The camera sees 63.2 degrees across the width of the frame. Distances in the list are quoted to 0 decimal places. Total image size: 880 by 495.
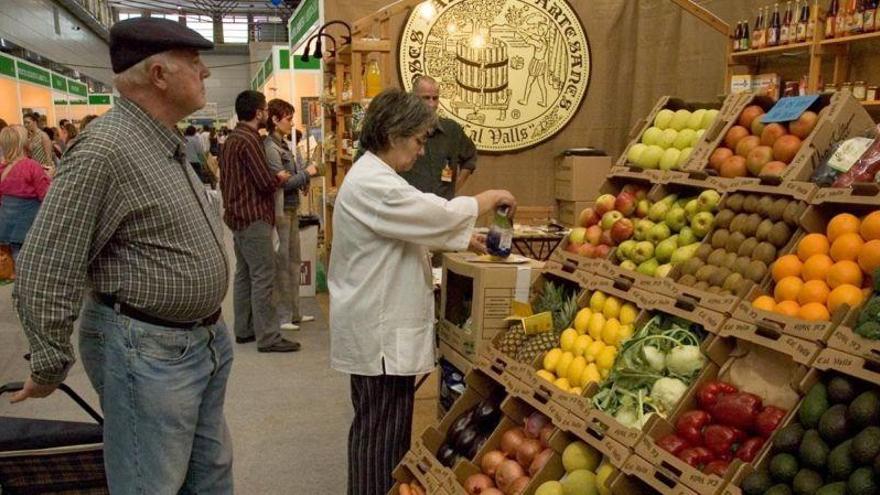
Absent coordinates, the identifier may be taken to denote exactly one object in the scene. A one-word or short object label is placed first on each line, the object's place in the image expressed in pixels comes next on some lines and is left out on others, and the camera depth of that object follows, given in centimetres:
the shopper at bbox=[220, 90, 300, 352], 468
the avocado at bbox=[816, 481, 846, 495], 143
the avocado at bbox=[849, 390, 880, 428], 145
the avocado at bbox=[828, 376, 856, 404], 152
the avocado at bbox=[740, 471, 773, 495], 153
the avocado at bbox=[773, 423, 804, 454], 157
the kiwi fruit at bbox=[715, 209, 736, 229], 217
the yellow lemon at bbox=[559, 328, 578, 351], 240
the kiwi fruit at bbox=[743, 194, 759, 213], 212
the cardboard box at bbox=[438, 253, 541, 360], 274
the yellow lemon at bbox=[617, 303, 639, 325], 225
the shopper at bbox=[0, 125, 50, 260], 610
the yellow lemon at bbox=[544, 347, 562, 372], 239
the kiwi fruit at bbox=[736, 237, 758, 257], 206
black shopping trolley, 232
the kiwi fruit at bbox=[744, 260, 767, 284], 196
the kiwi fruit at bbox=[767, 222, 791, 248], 200
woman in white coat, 234
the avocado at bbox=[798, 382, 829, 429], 155
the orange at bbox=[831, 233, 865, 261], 177
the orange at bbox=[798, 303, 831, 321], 172
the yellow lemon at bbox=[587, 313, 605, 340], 232
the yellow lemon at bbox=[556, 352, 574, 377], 233
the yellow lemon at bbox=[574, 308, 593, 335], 239
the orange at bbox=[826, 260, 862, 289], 176
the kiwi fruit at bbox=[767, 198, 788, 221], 202
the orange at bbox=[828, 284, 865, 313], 169
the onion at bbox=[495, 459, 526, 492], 219
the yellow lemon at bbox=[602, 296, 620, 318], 232
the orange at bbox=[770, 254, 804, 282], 186
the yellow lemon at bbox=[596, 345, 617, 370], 221
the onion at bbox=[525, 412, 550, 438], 226
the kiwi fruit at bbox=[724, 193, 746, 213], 216
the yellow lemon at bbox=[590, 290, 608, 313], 238
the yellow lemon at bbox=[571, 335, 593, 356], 233
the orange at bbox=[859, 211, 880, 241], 173
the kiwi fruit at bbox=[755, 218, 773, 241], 203
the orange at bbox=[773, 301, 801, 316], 177
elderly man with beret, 175
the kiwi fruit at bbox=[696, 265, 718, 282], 208
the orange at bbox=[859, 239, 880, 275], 170
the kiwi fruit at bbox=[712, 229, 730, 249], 215
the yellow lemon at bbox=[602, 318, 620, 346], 224
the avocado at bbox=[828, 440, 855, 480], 144
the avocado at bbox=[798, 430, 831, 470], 149
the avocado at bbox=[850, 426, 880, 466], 139
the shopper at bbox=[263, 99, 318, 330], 520
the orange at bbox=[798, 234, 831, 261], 185
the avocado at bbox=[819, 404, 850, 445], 149
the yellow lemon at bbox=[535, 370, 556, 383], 234
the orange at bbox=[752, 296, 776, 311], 183
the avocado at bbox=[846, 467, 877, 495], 137
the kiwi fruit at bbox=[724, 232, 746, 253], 210
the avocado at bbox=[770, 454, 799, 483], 152
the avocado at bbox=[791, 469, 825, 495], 148
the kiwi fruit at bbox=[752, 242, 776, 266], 200
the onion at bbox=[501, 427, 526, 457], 229
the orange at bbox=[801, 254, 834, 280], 181
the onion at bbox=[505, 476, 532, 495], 215
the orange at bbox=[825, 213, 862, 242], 181
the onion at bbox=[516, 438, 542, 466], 221
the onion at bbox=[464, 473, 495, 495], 224
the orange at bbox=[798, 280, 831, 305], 177
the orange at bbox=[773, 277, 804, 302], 181
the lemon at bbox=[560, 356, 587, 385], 226
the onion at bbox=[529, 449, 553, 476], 213
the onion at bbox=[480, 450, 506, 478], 229
